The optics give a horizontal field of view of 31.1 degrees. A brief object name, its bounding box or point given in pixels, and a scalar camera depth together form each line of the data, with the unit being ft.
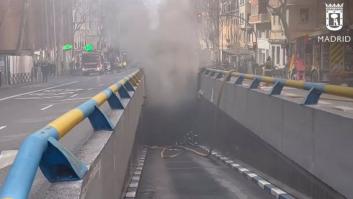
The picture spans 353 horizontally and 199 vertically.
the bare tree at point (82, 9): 243.66
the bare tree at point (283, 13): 127.90
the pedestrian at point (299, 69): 104.63
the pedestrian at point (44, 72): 171.22
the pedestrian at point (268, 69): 116.57
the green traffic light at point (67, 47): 227.61
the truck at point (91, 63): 214.69
